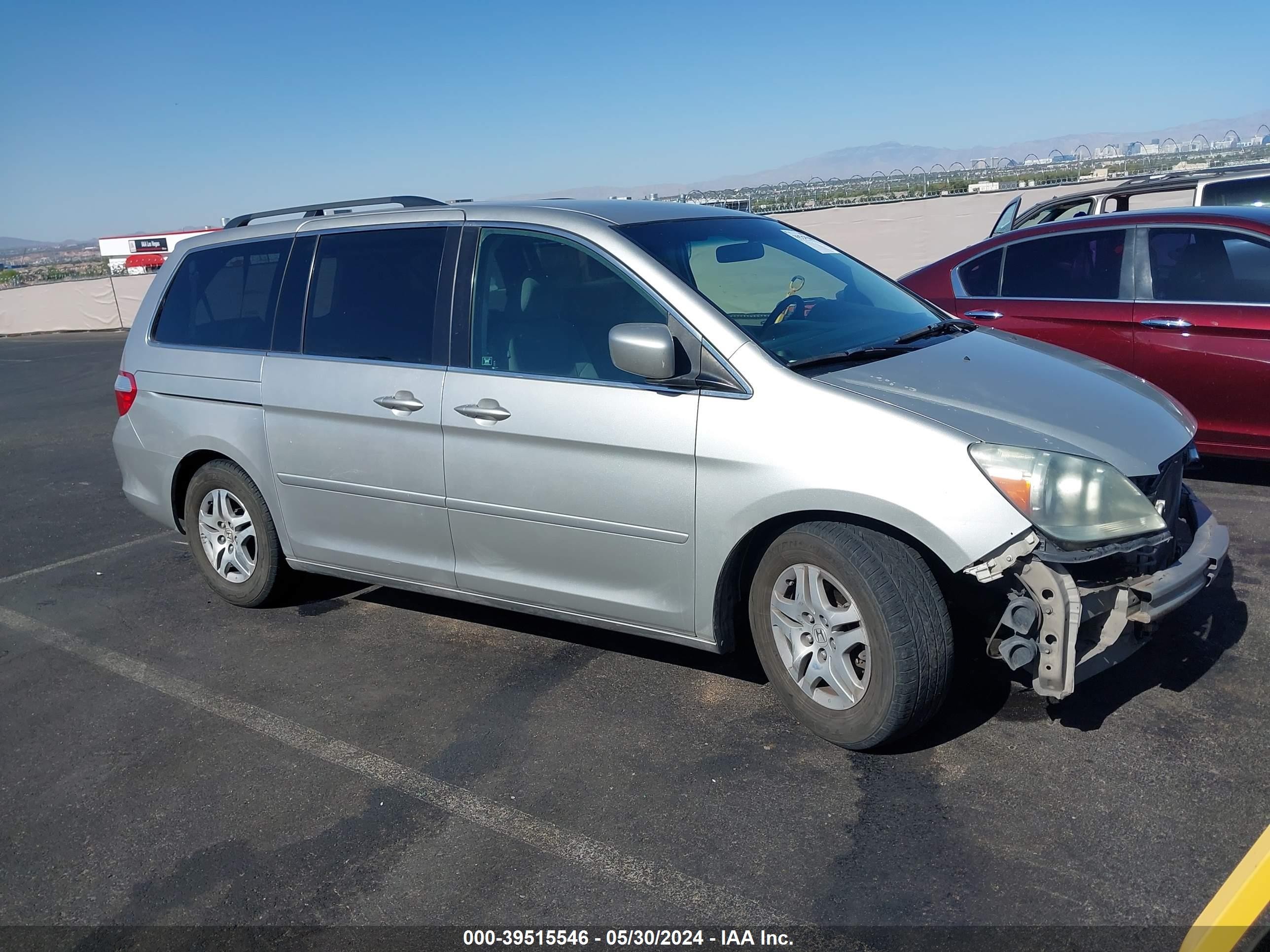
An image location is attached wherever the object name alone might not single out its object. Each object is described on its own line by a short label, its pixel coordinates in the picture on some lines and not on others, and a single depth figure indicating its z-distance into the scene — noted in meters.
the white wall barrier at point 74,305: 27.59
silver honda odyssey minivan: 3.23
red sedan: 5.72
